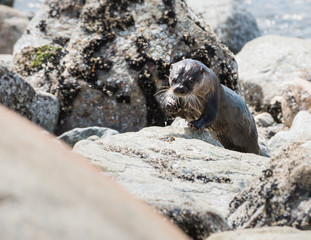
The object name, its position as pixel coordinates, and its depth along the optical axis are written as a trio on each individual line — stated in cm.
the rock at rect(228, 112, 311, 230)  563
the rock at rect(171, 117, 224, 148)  1099
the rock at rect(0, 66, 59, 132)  1236
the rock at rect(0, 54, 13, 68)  1579
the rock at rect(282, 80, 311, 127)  1684
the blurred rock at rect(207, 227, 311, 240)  461
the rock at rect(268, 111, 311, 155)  1355
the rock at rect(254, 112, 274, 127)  1783
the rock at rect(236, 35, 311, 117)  1987
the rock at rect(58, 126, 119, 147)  1180
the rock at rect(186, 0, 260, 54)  2720
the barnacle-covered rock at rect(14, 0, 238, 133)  1416
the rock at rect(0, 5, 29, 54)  2642
